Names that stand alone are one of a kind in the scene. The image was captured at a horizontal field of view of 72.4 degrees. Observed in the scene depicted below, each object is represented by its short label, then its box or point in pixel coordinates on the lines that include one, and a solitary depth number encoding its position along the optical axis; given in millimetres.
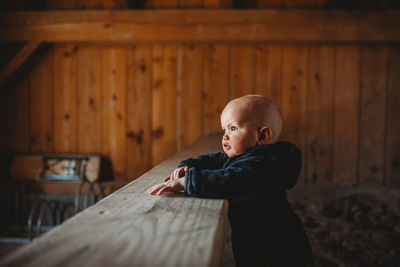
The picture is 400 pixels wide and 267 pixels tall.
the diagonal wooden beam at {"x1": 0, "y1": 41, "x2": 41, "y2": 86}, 2727
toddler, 897
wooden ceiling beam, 2568
